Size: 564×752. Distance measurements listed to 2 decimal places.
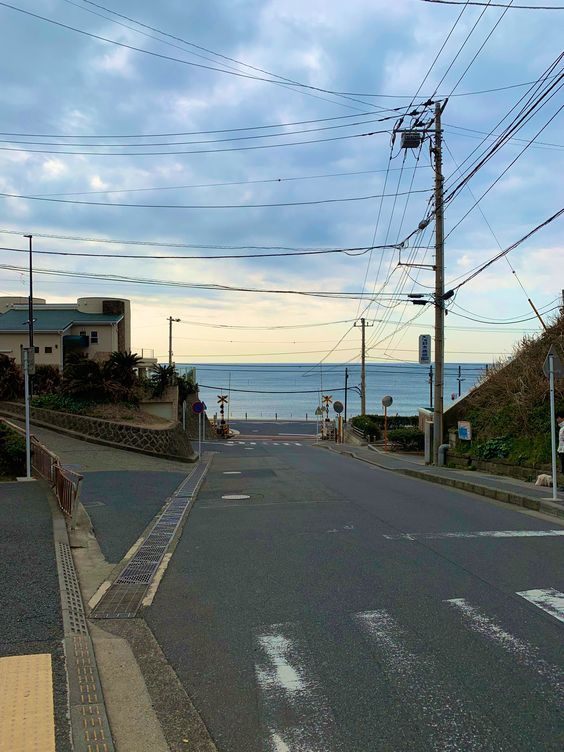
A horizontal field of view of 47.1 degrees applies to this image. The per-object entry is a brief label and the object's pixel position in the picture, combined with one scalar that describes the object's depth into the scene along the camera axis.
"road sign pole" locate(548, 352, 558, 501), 11.90
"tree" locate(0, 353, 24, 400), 32.42
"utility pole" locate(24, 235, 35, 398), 32.50
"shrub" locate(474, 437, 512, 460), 19.31
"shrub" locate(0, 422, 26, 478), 17.19
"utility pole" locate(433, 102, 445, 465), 23.36
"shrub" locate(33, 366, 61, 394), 35.54
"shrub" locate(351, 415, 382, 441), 49.25
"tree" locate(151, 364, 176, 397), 40.16
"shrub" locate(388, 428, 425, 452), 39.34
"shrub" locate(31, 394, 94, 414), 30.56
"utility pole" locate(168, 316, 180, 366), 66.85
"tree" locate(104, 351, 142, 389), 33.12
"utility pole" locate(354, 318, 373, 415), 58.21
